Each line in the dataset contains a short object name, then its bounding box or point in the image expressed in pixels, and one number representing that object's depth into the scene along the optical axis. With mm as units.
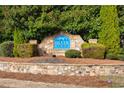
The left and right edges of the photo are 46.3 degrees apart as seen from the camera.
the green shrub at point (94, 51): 8275
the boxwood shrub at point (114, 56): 8262
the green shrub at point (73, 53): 8419
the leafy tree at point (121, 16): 8807
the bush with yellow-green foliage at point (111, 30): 8605
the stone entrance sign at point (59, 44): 8887
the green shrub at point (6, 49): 8997
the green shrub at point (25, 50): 8722
